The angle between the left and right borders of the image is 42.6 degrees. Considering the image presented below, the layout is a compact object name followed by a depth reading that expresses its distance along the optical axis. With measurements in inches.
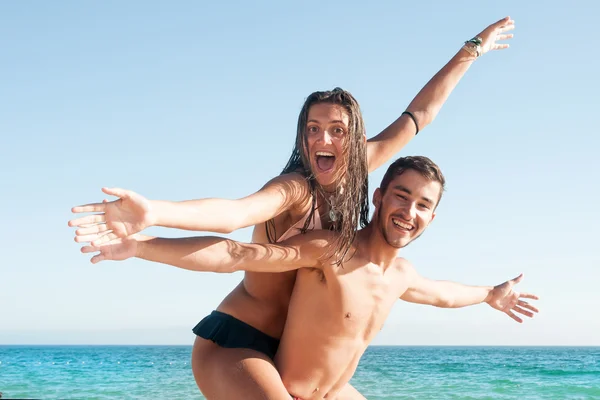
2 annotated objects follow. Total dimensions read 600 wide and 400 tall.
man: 146.6
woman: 144.6
